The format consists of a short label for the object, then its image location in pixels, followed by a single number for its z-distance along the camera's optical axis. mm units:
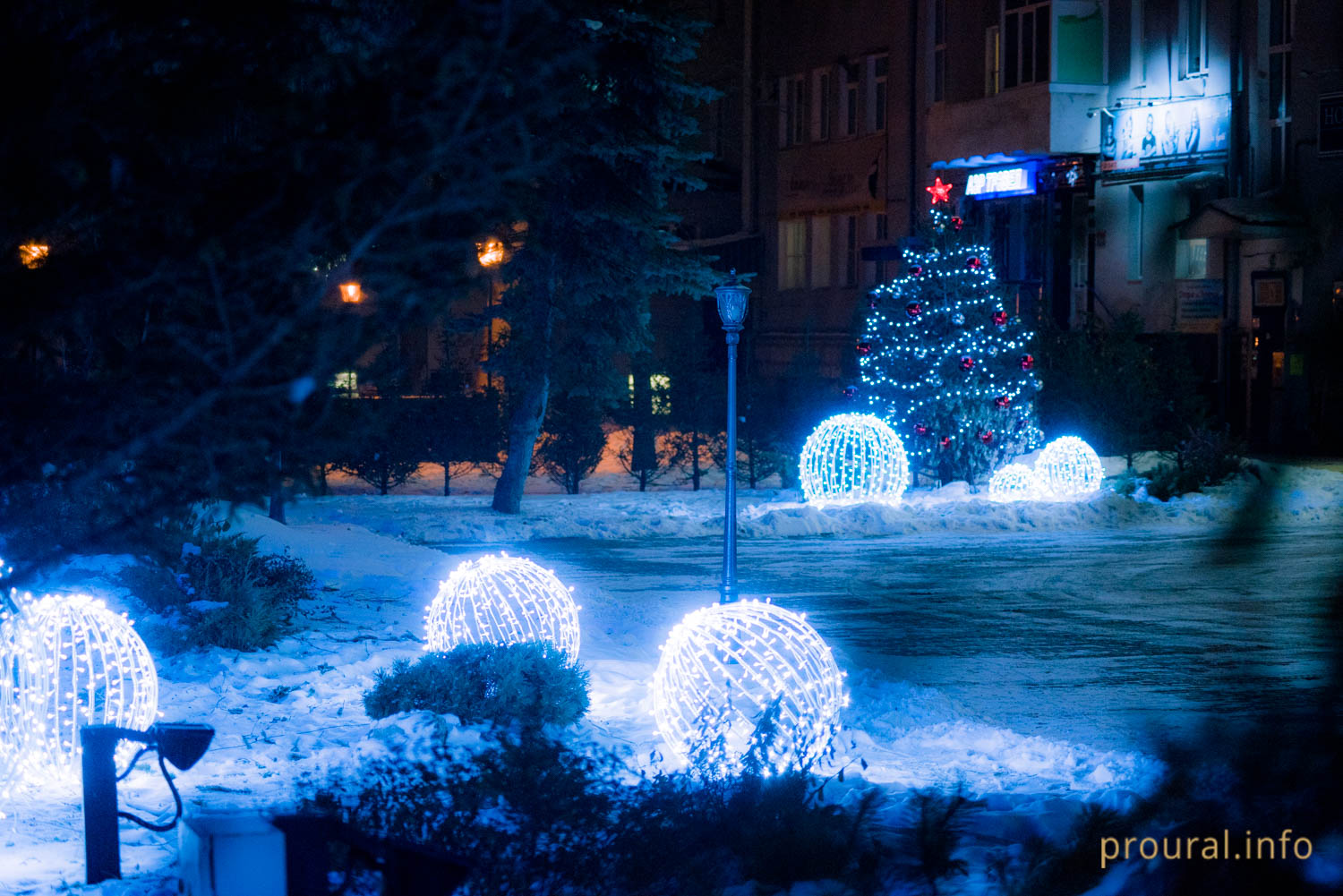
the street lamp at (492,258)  17830
